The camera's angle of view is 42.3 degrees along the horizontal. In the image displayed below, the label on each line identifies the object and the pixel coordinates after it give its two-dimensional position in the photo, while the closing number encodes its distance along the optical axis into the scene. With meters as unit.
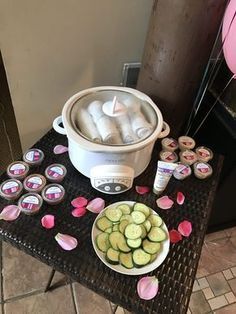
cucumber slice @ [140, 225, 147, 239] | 0.67
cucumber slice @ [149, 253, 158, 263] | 0.65
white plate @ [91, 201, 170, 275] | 0.64
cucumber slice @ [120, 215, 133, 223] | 0.70
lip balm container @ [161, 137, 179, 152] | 0.86
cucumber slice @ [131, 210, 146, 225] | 0.69
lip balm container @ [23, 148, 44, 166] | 0.79
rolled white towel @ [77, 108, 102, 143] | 0.70
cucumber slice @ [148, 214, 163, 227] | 0.70
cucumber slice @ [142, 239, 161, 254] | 0.66
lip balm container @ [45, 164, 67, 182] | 0.77
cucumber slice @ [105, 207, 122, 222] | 0.70
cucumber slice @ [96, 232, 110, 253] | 0.66
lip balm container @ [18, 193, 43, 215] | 0.70
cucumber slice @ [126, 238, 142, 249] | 0.66
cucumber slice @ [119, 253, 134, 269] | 0.64
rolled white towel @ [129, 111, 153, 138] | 0.72
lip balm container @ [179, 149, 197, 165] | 0.84
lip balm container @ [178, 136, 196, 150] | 0.88
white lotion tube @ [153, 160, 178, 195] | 0.70
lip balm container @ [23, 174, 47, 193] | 0.74
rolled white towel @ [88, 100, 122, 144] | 0.70
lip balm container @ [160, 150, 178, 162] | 0.84
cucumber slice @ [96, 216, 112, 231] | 0.69
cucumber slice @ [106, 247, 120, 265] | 0.64
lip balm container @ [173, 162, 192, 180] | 0.81
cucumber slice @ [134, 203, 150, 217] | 0.71
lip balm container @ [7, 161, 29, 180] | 0.76
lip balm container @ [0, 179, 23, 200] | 0.72
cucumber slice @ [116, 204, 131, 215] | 0.72
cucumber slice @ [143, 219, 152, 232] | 0.69
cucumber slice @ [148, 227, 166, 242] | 0.68
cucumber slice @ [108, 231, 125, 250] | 0.66
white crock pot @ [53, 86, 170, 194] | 0.67
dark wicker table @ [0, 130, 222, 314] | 0.62
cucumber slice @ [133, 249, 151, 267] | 0.64
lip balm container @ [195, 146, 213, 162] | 0.86
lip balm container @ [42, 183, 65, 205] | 0.72
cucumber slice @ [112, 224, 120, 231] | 0.69
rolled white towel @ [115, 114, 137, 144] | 0.72
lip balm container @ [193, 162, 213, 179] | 0.82
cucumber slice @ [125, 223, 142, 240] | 0.66
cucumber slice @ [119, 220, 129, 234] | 0.68
